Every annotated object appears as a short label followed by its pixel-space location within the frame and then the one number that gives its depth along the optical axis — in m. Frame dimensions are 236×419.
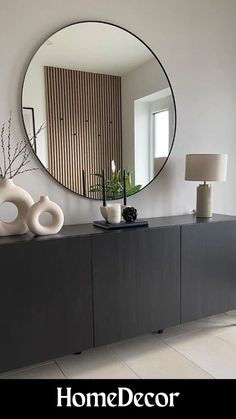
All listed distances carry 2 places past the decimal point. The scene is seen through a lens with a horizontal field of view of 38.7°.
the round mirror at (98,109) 2.10
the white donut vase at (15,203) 1.81
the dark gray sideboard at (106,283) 1.68
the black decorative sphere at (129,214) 2.09
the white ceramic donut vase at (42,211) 1.81
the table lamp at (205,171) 2.31
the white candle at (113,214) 2.05
